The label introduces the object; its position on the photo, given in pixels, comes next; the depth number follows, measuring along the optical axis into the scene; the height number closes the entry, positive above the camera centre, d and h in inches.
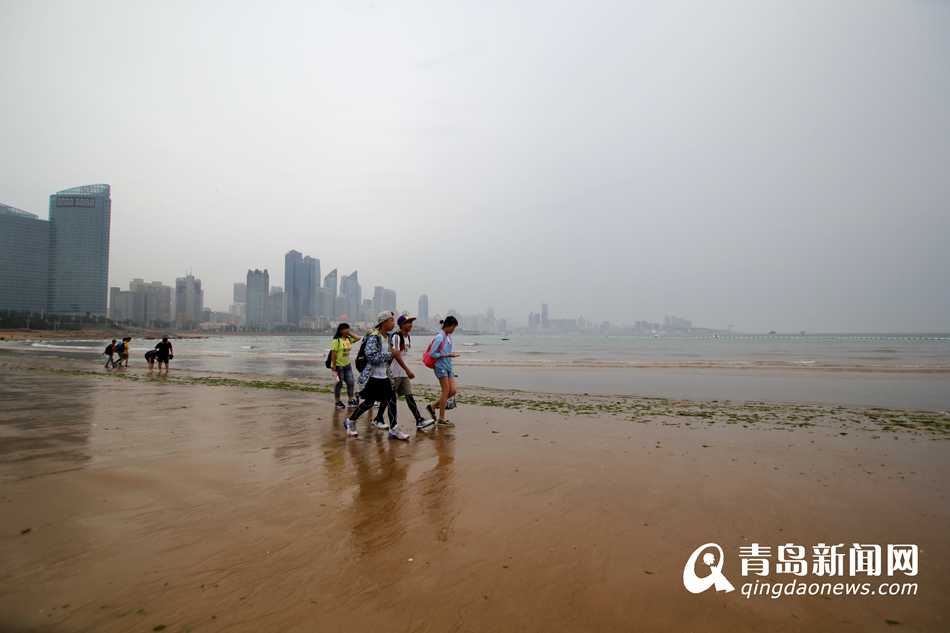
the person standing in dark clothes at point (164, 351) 792.5 -48.8
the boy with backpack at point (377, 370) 297.4 -30.0
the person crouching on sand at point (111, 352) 860.0 -55.8
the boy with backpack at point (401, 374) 311.9 -34.2
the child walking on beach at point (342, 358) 404.2 -30.4
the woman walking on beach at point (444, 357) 327.4 -23.1
